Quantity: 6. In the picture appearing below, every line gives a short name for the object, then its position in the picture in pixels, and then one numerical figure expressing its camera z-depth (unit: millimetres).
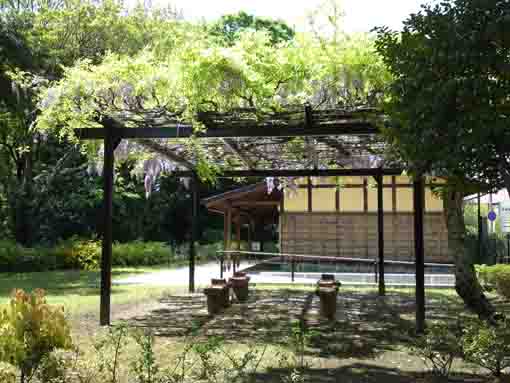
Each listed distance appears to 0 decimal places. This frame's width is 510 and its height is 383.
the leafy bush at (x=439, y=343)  4137
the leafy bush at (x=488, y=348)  3914
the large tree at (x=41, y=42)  16922
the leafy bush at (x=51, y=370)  3842
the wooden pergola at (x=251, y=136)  6672
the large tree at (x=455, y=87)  3557
